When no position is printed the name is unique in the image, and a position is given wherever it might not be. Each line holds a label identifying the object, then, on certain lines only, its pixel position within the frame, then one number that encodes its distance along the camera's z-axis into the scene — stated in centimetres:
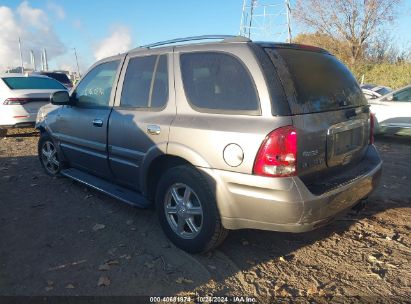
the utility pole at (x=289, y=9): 2728
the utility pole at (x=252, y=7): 2958
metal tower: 2730
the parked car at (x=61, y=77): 1672
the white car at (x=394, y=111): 848
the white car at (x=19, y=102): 879
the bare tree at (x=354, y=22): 2889
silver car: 284
